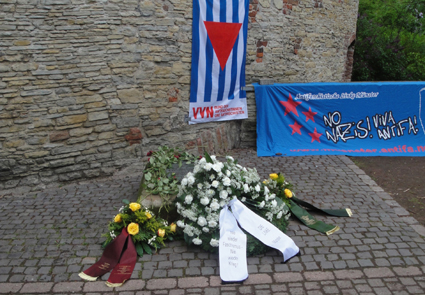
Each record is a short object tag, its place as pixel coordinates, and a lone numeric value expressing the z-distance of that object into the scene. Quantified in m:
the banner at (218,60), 6.27
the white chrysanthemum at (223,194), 3.84
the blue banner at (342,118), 7.18
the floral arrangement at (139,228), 3.87
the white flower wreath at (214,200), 3.81
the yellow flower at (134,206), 3.92
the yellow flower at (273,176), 4.81
